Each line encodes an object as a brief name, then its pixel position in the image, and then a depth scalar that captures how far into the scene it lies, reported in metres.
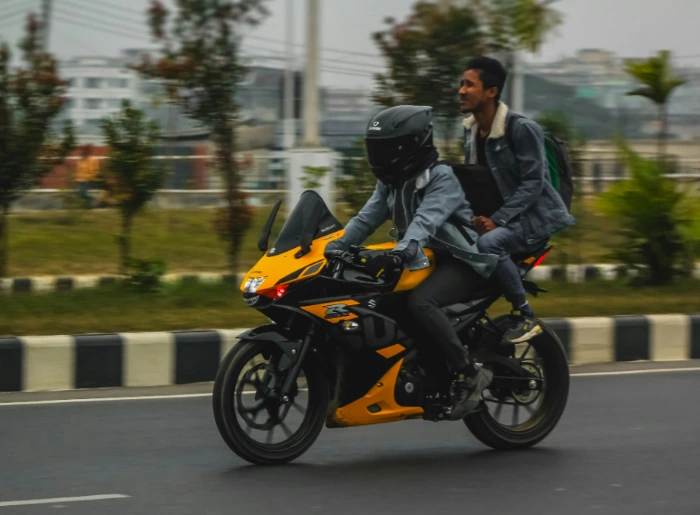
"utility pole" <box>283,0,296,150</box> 23.31
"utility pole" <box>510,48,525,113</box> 15.33
